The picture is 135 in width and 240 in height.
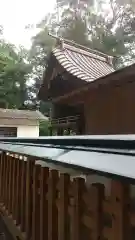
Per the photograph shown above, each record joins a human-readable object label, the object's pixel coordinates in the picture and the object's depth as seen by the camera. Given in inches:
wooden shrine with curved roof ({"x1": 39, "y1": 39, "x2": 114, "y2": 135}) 155.2
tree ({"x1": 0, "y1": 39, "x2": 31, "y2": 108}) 514.5
